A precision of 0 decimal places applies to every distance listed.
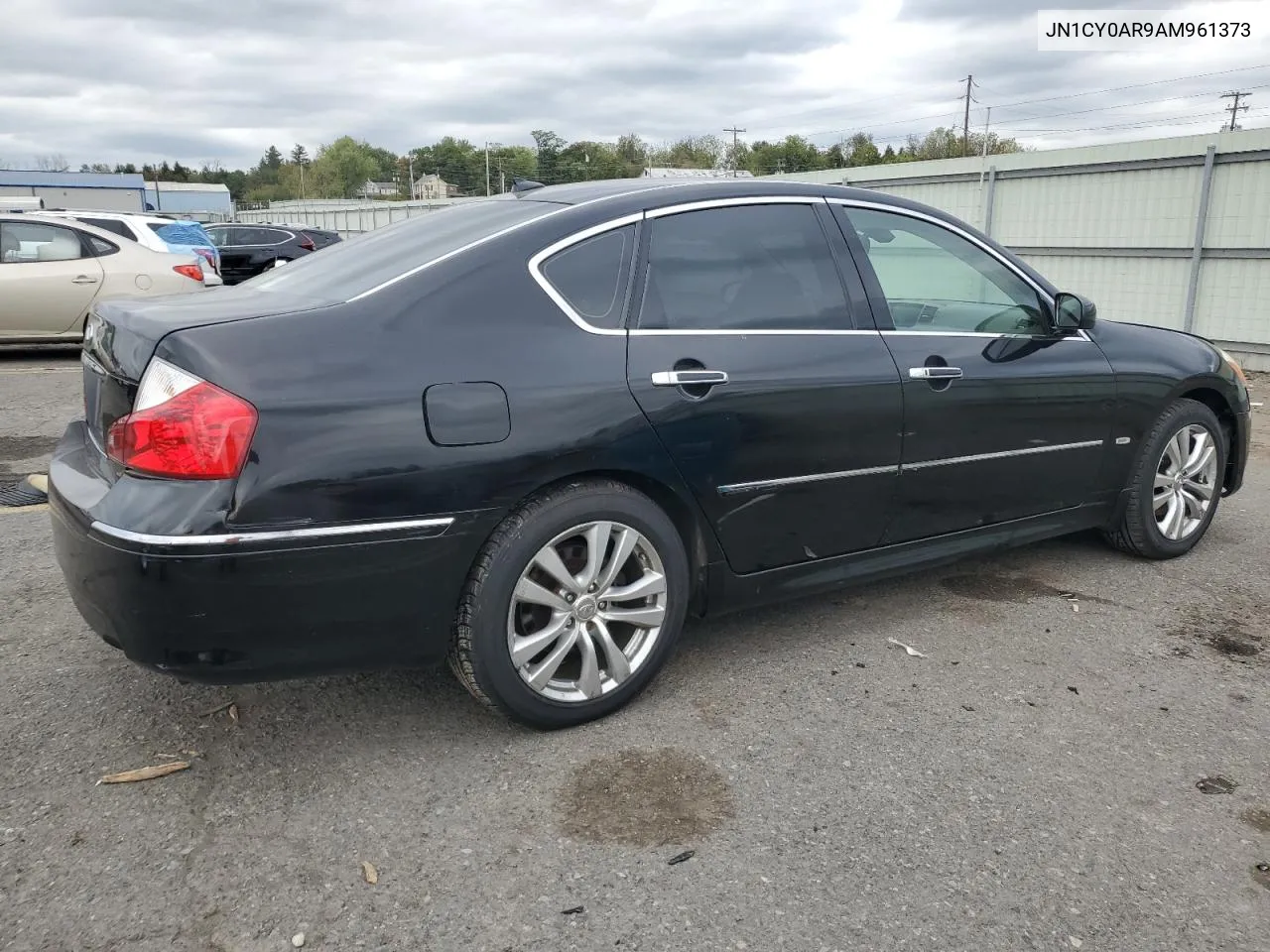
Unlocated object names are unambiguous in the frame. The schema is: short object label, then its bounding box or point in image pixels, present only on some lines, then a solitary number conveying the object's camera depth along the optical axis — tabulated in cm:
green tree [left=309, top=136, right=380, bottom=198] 12019
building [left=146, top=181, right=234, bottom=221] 9350
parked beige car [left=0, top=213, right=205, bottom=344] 1059
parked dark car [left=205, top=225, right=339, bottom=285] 2191
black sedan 257
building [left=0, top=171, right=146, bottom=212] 6378
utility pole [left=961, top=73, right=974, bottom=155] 6654
